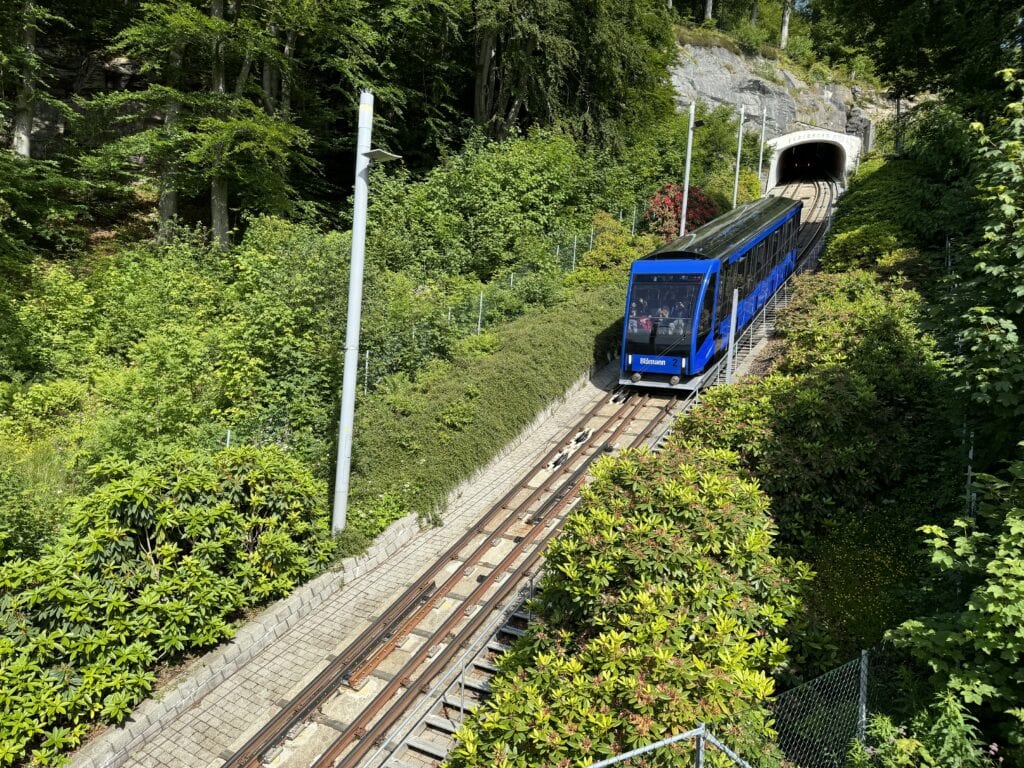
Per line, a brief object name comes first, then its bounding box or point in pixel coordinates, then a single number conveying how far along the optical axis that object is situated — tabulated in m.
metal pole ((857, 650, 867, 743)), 5.39
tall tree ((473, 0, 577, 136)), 24.11
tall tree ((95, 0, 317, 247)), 17.34
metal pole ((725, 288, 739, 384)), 14.21
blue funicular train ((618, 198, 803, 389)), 14.45
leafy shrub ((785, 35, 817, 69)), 48.81
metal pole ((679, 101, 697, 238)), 20.67
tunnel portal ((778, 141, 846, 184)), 43.34
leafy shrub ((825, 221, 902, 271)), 18.20
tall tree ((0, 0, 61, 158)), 18.14
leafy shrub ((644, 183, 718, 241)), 25.94
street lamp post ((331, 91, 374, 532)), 9.60
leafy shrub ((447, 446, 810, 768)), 4.74
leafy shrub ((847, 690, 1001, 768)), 4.45
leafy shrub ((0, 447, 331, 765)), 6.67
